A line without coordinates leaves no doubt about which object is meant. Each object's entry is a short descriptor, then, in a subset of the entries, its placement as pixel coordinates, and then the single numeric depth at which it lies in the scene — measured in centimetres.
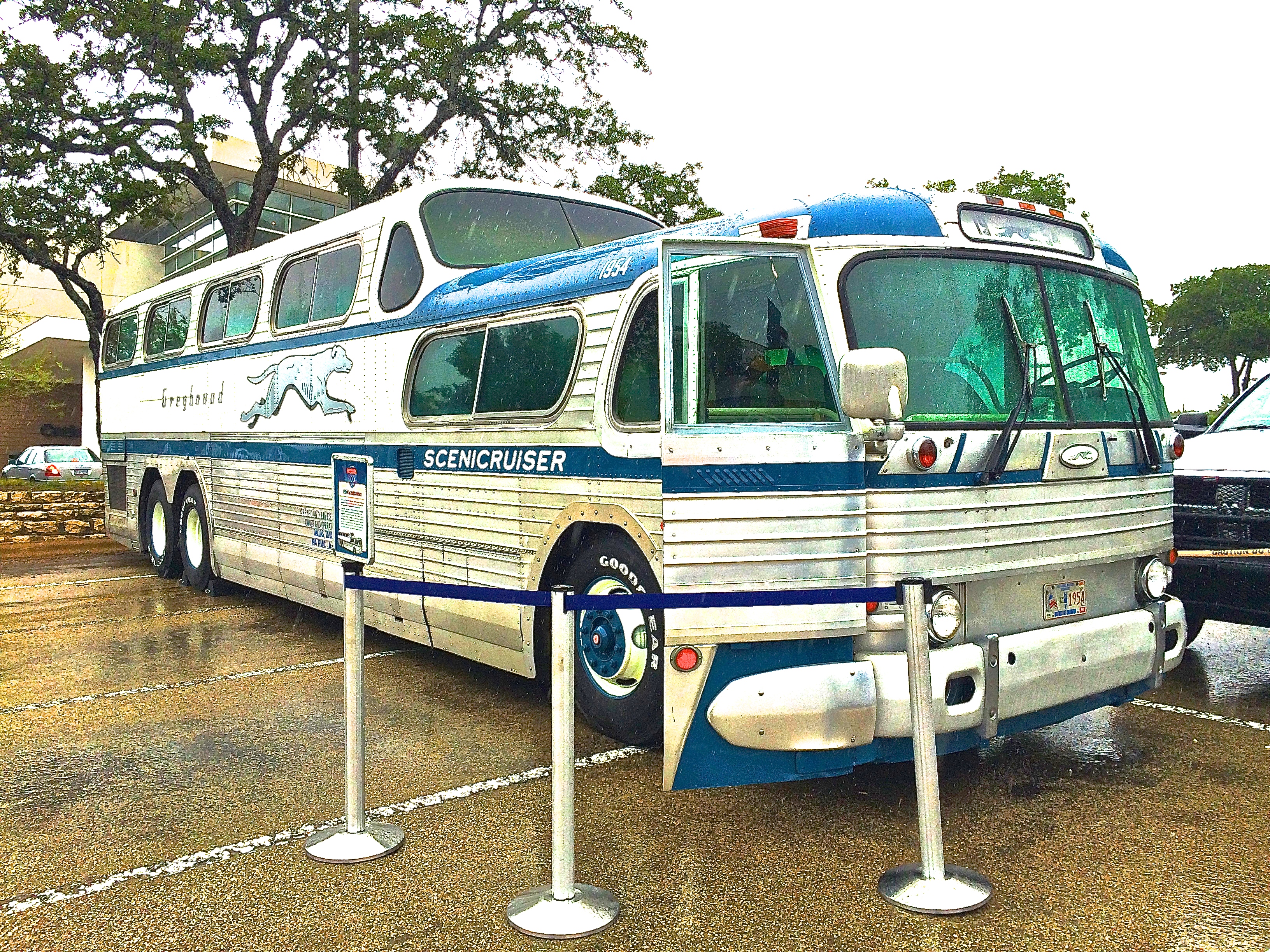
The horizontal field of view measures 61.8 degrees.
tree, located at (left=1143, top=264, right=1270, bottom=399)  5400
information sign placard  501
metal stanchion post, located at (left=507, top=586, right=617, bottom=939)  372
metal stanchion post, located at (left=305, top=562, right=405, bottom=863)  430
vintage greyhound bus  415
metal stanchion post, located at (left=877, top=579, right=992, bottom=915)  378
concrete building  3706
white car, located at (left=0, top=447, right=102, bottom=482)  2903
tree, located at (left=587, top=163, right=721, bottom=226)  2052
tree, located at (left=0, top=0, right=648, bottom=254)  1912
